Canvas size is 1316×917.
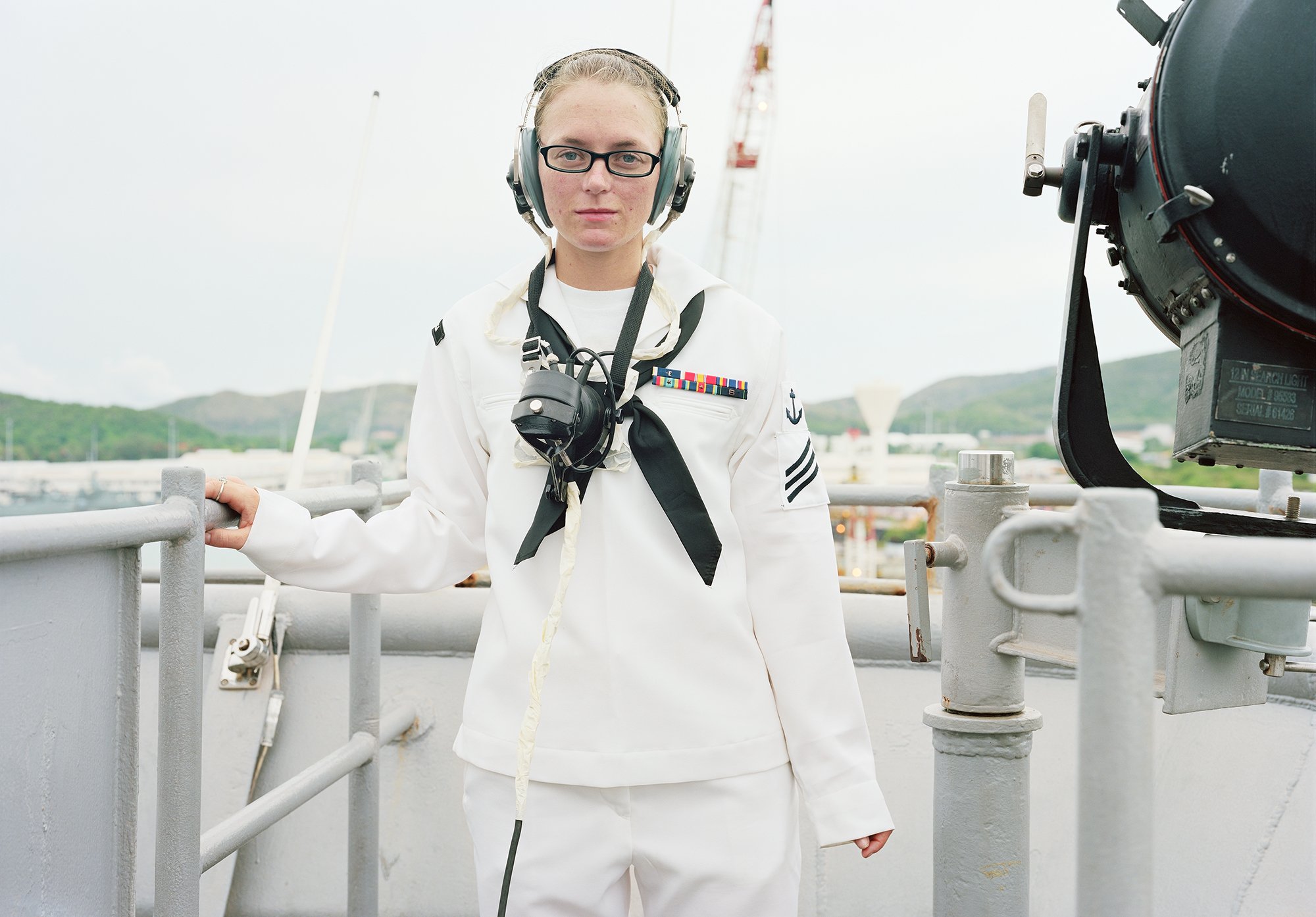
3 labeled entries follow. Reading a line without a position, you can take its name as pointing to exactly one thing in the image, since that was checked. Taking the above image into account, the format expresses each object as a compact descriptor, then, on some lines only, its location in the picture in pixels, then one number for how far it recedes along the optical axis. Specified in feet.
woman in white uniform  4.23
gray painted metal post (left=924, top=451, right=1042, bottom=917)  5.00
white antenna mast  8.14
